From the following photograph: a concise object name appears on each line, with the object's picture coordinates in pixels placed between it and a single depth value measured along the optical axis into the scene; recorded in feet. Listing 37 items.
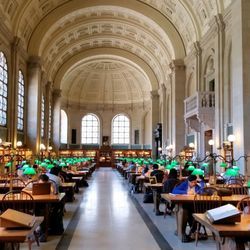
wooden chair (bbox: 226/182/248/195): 23.84
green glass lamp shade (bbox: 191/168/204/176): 21.06
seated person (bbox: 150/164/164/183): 31.64
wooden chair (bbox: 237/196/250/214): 13.64
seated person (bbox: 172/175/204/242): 18.85
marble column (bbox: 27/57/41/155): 67.77
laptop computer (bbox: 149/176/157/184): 29.87
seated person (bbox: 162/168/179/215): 25.19
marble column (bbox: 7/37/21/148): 55.27
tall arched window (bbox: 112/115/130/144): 125.02
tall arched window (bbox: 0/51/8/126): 52.88
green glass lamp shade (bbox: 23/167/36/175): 23.43
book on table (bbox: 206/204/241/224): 11.59
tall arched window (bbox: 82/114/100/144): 124.26
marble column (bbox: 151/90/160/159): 97.54
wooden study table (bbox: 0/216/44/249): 9.99
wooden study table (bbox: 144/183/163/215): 27.36
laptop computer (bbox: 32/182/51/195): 19.74
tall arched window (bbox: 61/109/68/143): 118.22
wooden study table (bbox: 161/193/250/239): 18.07
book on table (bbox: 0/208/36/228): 10.65
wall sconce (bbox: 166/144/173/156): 72.63
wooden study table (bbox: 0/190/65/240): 18.11
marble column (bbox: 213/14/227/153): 46.15
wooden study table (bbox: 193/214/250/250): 10.81
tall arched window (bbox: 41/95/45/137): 84.85
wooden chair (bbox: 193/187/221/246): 17.44
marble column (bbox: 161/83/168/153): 86.15
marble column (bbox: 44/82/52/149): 86.57
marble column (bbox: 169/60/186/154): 69.65
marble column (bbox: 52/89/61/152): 99.42
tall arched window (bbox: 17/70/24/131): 64.05
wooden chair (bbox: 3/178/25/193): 24.50
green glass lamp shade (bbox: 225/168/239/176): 21.64
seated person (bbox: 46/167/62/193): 24.29
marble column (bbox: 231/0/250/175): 35.26
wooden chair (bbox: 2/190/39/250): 17.52
